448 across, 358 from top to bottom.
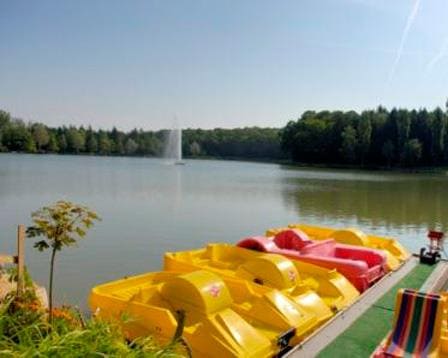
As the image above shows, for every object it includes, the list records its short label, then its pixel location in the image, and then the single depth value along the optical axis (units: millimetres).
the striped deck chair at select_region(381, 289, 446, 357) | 5117
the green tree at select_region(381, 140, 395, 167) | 71438
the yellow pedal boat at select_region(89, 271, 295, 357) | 5227
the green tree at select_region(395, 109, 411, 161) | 71250
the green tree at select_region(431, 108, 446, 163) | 70125
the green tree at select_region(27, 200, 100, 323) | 4234
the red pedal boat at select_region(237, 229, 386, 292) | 8406
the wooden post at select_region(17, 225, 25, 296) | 4795
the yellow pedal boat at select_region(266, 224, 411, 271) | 10429
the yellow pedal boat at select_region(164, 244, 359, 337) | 6668
